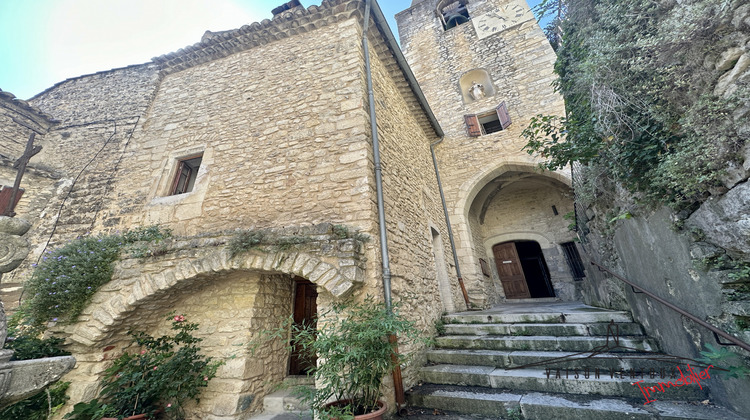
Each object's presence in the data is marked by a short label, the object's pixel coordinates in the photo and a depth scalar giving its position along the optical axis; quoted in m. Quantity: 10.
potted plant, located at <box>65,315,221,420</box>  2.85
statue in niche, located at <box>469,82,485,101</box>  9.09
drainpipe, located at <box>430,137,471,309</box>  6.51
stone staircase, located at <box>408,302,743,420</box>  2.11
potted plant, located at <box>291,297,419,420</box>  2.24
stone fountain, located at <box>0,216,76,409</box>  1.36
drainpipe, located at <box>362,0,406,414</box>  2.75
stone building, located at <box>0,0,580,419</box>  3.18
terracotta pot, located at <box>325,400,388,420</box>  2.05
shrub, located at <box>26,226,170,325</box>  3.12
